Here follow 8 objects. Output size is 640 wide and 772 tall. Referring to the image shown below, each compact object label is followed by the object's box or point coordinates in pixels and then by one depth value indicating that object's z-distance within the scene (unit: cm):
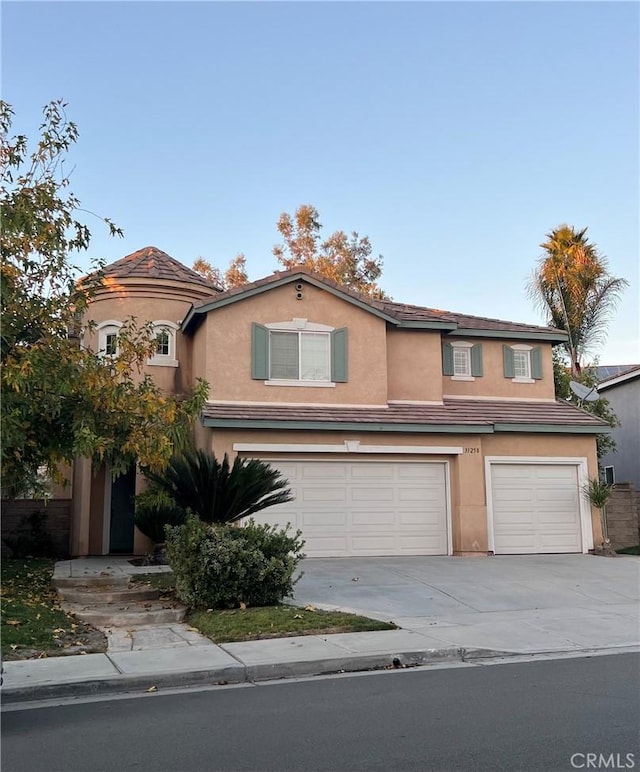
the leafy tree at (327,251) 3725
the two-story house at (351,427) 1784
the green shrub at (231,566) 1153
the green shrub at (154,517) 1698
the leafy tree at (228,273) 3719
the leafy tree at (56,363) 1021
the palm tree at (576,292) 2773
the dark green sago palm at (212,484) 1268
